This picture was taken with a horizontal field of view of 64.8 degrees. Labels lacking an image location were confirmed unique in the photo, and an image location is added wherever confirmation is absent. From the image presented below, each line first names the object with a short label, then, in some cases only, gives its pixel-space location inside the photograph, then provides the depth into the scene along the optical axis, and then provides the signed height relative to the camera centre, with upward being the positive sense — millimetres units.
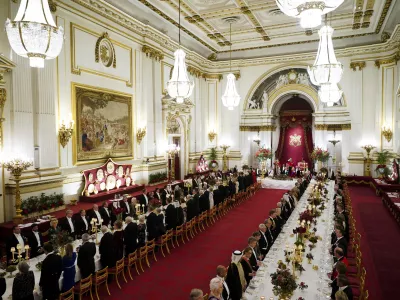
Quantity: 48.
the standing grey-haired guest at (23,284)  4730 -2116
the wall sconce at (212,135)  23047 +607
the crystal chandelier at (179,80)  10055 +2057
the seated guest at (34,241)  7176 -2233
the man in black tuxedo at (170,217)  9000 -2097
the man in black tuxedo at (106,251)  6480 -2192
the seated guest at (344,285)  4291 -1964
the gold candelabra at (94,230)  7398 -2088
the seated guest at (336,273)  4691 -2135
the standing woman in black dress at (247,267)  5575 -2232
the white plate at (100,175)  12734 -1229
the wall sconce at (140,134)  15273 +492
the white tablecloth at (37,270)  5006 -2299
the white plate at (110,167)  13235 -961
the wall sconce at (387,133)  18291 +491
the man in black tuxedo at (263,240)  7188 -2224
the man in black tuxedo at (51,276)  5176 -2189
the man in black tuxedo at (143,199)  11547 -2051
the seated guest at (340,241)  6094 -1968
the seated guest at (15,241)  6684 -2054
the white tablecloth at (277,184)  18828 -2496
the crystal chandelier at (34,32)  5398 +1973
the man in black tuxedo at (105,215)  9547 -2168
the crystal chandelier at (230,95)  13927 +2170
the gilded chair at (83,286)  5520 -2506
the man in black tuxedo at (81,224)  8273 -2101
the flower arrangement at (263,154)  21203 -770
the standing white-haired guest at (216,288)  4285 -1984
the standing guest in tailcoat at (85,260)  5982 -2192
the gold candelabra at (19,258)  5833 -2126
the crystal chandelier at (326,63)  7758 +1959
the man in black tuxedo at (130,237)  7309 -2160
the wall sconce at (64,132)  11219 +463
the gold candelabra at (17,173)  8867 -795
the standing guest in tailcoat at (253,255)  6114 -2209
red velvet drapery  23027 +380
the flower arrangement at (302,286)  4824 -2205
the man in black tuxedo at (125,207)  9888 -2115
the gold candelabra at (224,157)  22994 -1017
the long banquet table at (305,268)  4812 -2278
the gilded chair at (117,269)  6492 -2584
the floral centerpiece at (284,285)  4273 -1942
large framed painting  12094 +858
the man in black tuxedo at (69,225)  8141 -2081
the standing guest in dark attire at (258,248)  6516 -2254
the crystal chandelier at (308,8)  4234 +1851
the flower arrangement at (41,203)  9555 -1847
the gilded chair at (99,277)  5914 -2532
